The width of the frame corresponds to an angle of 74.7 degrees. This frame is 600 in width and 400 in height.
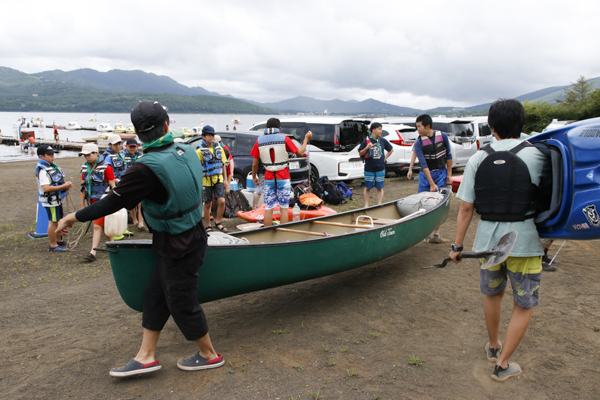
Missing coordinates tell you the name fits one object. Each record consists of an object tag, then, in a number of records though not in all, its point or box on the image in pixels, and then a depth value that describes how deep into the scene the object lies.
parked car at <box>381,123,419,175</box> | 12.27
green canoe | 2.85
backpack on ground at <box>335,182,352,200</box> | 9.44
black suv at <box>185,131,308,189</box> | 8.68
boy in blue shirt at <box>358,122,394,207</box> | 7.28
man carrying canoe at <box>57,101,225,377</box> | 2.40
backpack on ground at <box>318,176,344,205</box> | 9.09
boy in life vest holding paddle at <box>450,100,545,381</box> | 2.48
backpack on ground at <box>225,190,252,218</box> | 8.17
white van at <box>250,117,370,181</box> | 10.08
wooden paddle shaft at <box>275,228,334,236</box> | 4.69
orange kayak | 7.16
